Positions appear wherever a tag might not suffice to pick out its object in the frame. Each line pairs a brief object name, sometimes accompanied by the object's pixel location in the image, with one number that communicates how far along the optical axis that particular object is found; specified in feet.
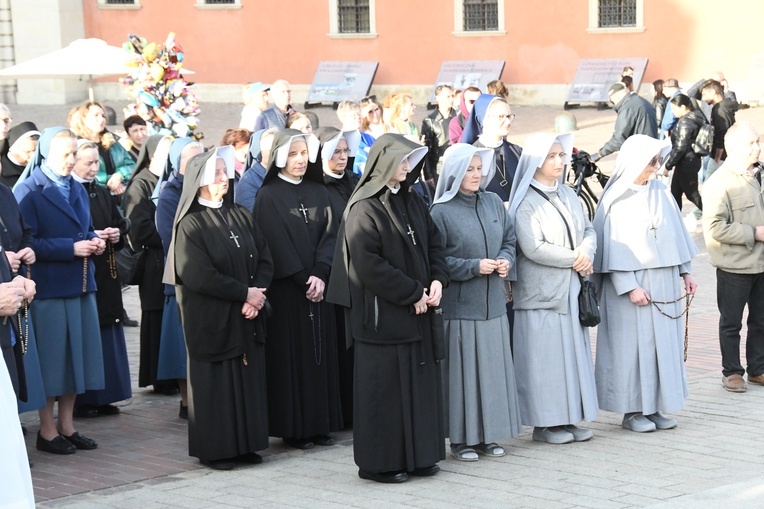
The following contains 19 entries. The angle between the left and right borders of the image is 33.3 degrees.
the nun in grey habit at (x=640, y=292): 25.84
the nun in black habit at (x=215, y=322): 23.80
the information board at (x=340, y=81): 99.40
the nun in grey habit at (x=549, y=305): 25.02
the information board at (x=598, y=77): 91.50
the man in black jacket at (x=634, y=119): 52.65
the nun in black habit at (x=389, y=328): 22.49
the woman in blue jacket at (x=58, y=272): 25.73
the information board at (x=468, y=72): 95.81
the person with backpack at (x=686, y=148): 49.90
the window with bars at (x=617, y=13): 94.48
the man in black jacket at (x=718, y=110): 52.60
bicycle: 36.04
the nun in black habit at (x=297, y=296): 25.62
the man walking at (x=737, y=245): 28.58
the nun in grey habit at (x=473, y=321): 24.03
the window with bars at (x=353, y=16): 102.99
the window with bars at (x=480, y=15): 99.14
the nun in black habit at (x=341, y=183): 27.09
